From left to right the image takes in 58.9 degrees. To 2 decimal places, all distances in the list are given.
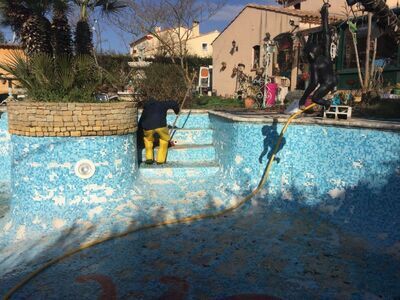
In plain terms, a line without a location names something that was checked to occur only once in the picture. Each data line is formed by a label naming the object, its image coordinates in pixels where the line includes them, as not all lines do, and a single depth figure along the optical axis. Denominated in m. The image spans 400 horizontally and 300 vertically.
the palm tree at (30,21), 6.91
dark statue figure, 5.34
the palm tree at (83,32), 7.78
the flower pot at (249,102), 11.78
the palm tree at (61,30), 7.38
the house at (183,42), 22.27
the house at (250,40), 15.15
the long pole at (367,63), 10.02
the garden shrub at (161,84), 10.02
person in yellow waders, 6.70
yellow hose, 3.89
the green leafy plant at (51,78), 5.71
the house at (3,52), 16.65
